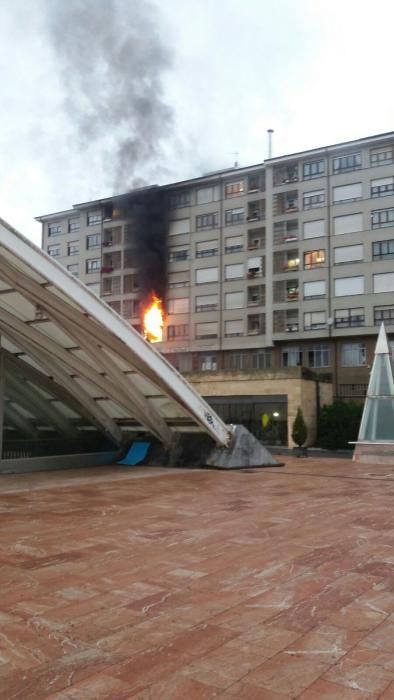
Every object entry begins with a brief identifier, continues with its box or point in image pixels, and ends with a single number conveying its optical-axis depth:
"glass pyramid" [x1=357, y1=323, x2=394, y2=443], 25.94
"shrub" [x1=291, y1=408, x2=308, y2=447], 31.81
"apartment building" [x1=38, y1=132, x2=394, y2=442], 42.50
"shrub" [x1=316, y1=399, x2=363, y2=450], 35.38
